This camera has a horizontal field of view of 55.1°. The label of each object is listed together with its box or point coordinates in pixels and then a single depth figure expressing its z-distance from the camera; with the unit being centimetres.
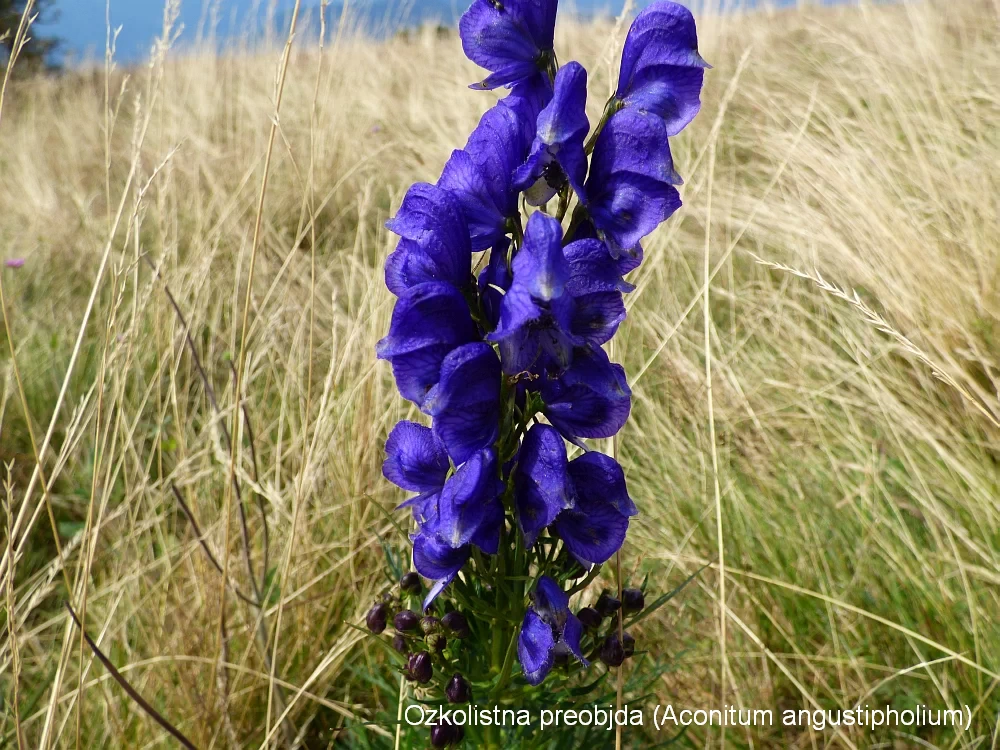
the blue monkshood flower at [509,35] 21
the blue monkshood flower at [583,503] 20
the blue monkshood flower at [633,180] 20
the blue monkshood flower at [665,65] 21
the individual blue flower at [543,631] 21
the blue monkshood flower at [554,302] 18
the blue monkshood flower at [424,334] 20
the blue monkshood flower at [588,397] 20
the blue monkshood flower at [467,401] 19
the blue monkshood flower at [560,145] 19
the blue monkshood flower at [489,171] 20
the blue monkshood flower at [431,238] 20
